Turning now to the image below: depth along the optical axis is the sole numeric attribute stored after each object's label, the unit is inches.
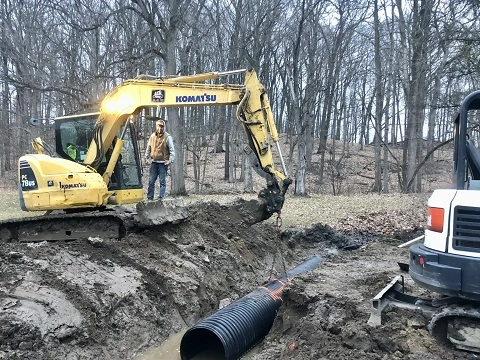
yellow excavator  324.2
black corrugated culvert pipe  199.5
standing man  435.2
